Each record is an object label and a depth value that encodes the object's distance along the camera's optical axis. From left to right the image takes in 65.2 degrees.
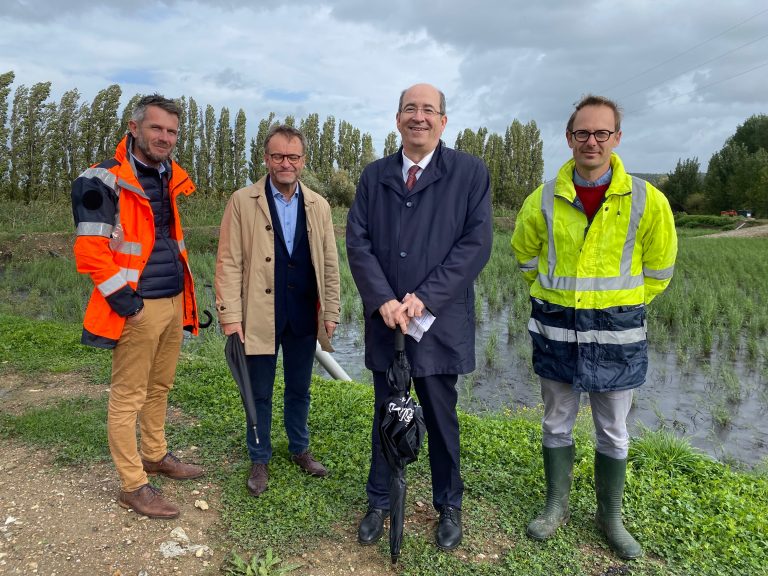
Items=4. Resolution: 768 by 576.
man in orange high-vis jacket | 2.81
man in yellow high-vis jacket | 2.72
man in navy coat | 2.71
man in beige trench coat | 3.21
